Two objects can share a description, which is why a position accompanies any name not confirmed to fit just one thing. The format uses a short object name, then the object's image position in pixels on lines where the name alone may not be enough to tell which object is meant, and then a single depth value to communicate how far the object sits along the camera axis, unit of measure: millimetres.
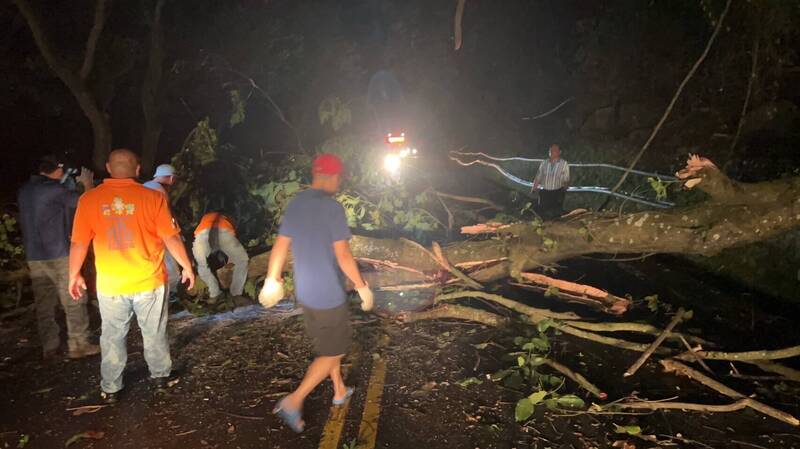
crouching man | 5359
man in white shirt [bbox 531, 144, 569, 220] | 8414
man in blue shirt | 3070
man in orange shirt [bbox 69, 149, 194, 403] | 3359
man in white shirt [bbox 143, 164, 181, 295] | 4996
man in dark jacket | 4195
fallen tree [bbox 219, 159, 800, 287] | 4742
